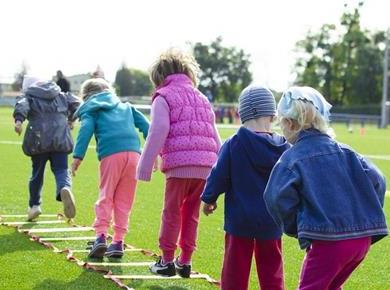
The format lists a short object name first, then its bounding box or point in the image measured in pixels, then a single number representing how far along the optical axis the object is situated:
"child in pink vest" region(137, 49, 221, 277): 5.74
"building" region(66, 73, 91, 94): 84.32
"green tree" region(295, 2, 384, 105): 80.75
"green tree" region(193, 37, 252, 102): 106.81
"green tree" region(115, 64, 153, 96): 111.62
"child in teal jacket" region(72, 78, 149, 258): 6.53
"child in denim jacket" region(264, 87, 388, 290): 3.62
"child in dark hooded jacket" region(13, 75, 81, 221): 8.08
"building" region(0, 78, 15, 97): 113.10
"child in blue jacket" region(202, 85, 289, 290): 4.62
